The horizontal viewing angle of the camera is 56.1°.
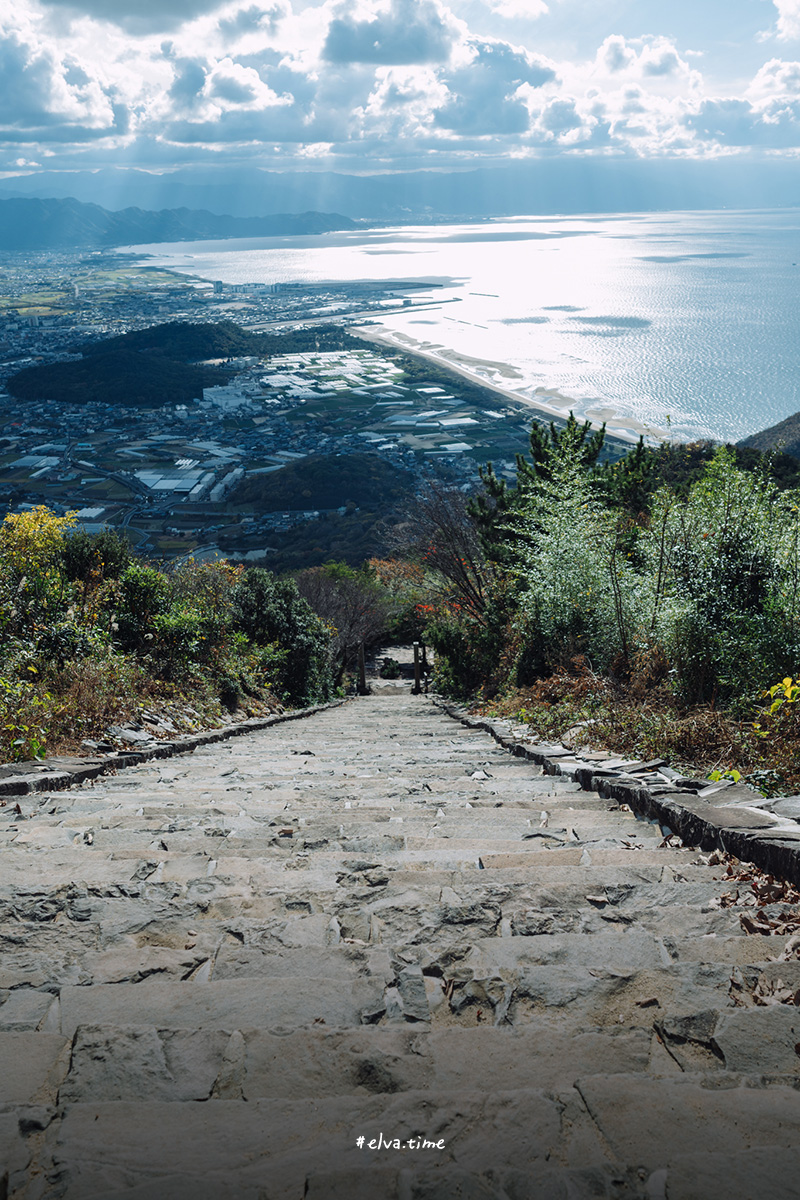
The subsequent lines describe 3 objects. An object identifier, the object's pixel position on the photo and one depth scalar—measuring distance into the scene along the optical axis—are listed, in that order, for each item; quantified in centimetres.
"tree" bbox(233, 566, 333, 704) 1593
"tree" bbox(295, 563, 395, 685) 2534
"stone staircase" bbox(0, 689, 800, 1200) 141
